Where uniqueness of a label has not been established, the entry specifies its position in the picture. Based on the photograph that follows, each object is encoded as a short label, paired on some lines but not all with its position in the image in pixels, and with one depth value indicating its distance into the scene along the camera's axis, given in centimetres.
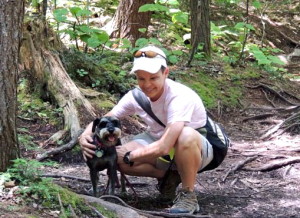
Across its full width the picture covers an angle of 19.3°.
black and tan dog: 696
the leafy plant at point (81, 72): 1451
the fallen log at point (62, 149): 1065
